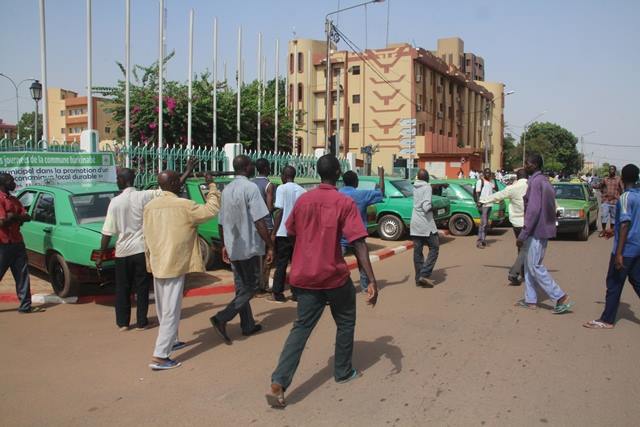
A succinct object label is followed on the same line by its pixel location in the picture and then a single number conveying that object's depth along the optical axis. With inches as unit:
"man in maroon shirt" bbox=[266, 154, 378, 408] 153.5
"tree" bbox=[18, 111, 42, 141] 2583.2
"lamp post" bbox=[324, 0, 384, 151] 756.0
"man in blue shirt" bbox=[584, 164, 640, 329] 215.9
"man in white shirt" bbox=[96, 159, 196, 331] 226.4
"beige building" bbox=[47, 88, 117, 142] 2402.8
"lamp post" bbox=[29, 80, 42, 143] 555.1
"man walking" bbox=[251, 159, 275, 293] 275.0
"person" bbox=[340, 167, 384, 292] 293.1
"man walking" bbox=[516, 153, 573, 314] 248.8
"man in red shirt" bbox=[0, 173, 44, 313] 247.4
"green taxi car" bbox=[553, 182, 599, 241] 531.5
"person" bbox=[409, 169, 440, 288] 315.0
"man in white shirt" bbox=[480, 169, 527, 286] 317.7
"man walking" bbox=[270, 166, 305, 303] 279.9
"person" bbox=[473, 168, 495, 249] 491.5
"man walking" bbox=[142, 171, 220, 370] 184.9
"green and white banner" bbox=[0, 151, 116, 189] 361.1
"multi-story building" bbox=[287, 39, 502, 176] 1692.9
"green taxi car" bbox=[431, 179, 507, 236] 573.3
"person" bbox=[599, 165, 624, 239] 561.0
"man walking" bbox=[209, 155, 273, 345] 211.5
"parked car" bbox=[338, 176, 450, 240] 516.4
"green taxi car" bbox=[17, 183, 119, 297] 265.9
